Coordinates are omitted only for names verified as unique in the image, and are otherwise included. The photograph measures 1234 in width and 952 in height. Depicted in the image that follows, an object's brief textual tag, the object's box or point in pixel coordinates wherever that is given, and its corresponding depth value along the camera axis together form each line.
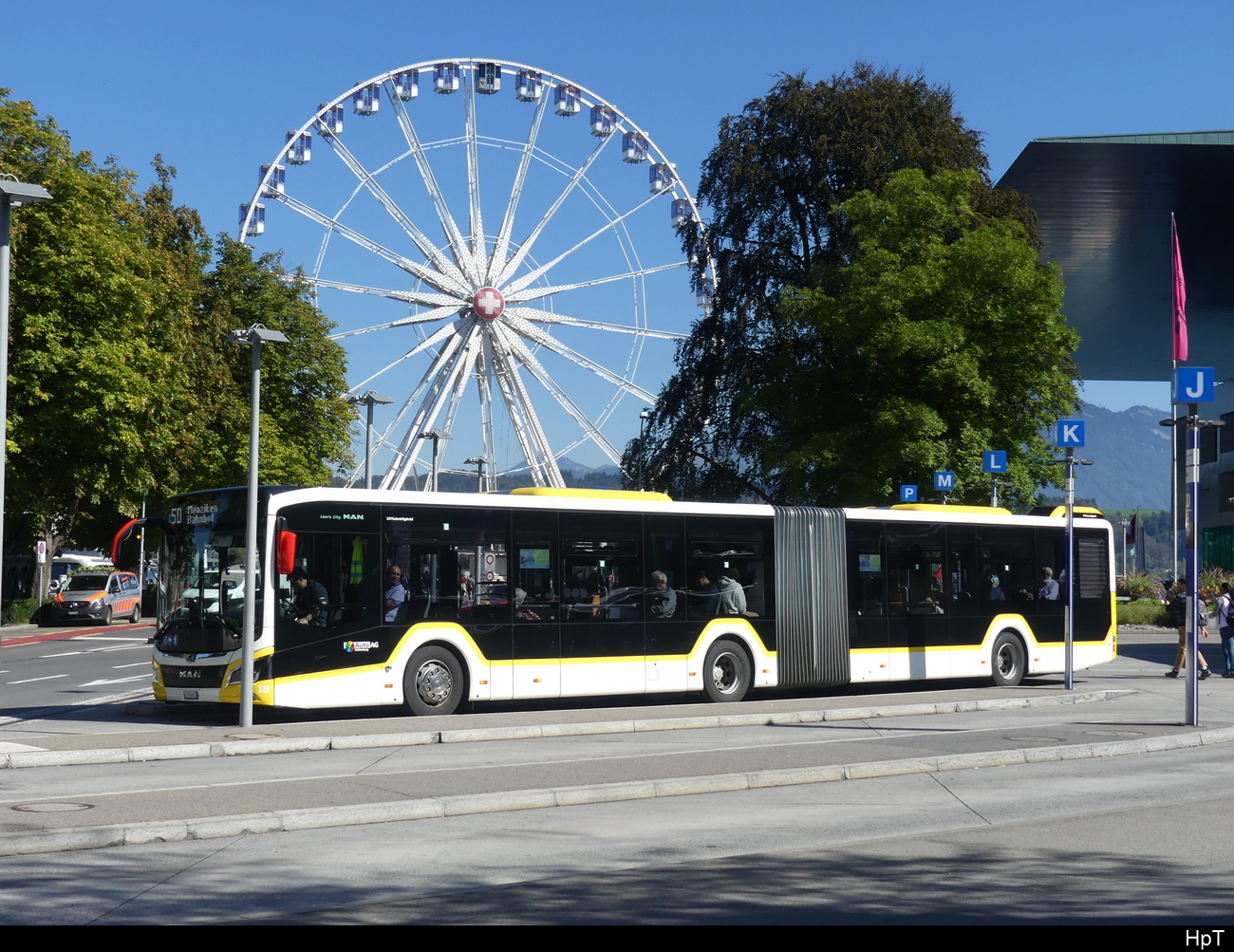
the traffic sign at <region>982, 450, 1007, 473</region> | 30.00
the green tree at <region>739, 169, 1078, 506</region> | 32.41
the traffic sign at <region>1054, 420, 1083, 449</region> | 21.52
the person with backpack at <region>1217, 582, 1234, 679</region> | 25.89
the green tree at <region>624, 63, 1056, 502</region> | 38.00
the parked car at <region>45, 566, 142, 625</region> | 43.00
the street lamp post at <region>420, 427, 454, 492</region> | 36.91
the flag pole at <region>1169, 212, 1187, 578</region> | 24.86
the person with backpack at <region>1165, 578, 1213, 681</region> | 24.41
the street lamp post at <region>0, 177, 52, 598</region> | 15.02
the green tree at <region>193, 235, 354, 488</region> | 46.81
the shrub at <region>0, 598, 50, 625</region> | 43.66
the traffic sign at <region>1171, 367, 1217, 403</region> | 15.63
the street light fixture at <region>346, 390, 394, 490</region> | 39.59
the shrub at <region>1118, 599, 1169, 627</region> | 43.08
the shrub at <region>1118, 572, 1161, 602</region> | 48.84
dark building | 38.75
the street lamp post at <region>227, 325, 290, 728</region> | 15.14
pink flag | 25.20
